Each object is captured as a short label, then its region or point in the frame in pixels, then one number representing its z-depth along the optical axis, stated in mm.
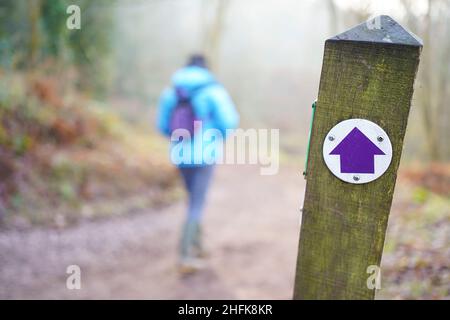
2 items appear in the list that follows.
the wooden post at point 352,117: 2111
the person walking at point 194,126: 5383
